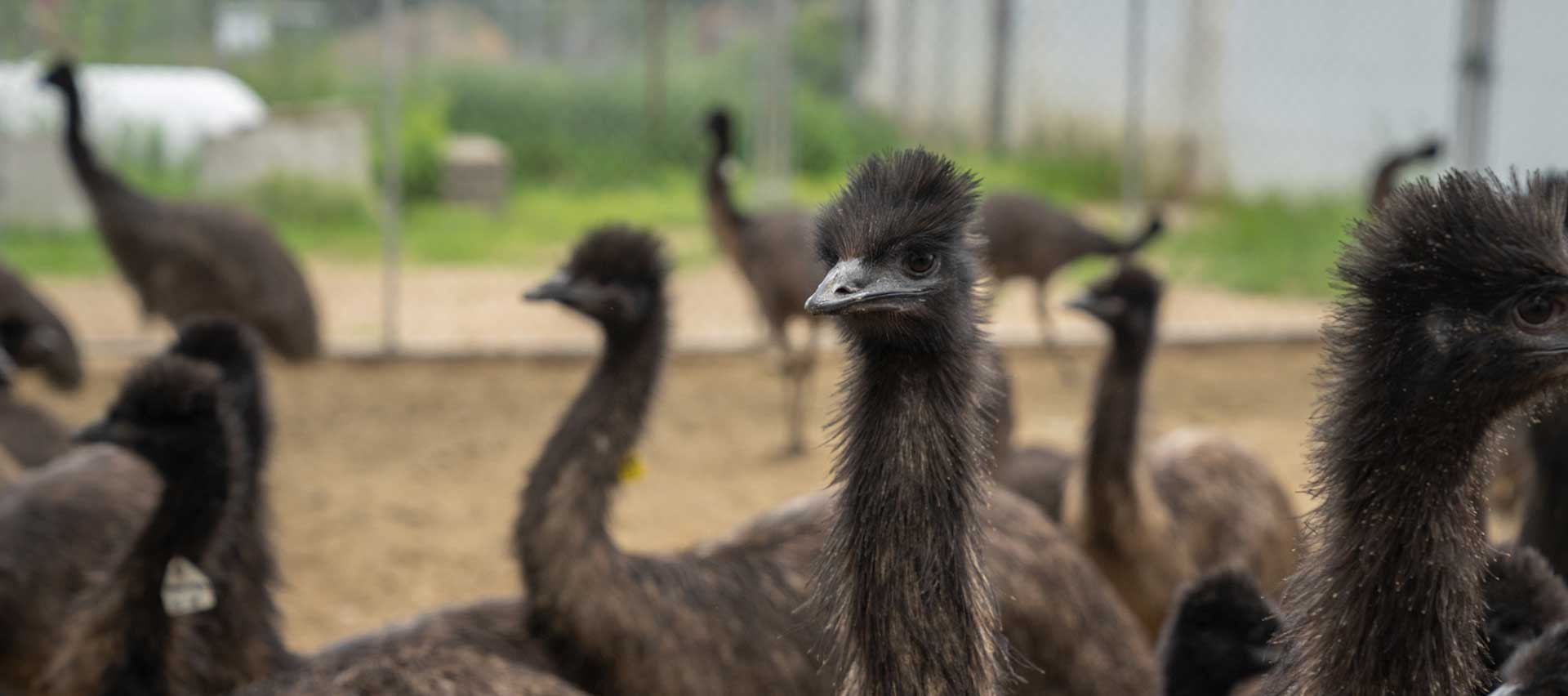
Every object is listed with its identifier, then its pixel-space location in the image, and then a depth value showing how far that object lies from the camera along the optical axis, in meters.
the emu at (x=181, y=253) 9.28
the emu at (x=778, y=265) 9.13
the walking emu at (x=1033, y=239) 10.39
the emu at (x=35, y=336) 7.45
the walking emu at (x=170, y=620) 3.66
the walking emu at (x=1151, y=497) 5.37
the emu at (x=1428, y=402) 2.34
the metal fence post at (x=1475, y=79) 11.33
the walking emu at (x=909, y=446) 2.57
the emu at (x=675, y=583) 4.11
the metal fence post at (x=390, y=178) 10.55
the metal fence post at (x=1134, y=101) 11.92
